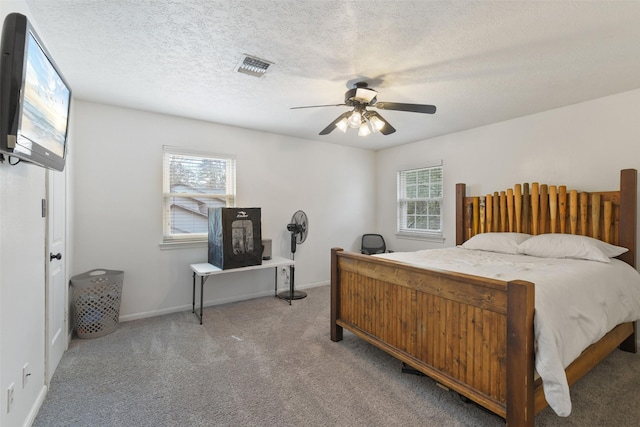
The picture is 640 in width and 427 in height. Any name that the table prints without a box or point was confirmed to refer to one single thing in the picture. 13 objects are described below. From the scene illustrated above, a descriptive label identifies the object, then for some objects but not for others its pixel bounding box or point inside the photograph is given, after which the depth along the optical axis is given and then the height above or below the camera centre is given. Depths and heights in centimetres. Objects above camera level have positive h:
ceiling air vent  229 +119
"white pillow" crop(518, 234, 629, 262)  259 -34
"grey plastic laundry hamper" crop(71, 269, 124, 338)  287 -91
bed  157 -69
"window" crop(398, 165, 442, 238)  465 +17
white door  213 -50
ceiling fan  244 +87
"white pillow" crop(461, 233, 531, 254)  319 -34
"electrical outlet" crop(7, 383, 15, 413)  145 -92
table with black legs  331 -68
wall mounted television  122 +55
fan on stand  431 -28
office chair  518 -58
